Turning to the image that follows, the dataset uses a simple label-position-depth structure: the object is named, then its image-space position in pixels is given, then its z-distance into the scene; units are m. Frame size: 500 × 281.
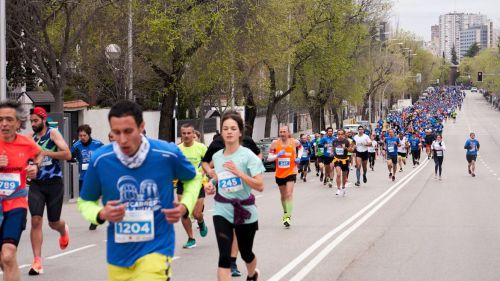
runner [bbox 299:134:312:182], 30.66
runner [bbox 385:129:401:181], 30.34
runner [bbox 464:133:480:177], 32.72
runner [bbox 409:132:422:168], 41.39
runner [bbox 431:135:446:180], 31.36
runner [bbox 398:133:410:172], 35.41
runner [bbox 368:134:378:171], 34.94
